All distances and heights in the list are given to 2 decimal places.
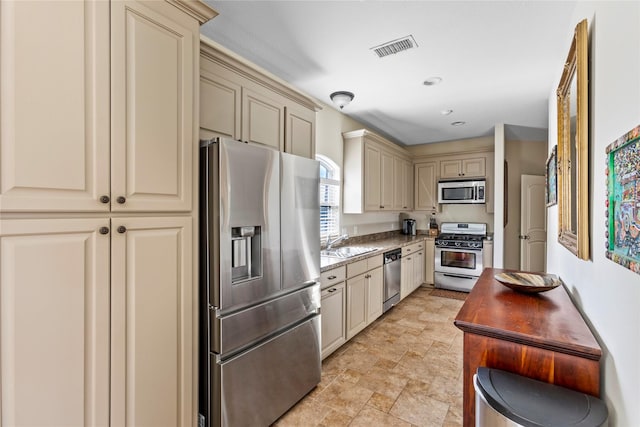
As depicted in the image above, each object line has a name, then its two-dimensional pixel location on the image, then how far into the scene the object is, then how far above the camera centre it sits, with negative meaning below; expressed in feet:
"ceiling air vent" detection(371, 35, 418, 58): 7.48 +4.33
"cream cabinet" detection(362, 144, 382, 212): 13.57 +1.66
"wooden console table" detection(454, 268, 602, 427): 3.90 -1.79
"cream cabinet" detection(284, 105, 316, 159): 7.95 +2.30
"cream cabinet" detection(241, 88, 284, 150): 6.81 +2.26
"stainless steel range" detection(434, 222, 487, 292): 16.07 -2.42
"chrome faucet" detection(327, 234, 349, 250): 12.32 -1.11
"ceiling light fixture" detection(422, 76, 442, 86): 9.70 +4.38
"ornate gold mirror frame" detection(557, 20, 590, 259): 4.52 +1.12
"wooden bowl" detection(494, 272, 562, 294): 5.90 -1.49
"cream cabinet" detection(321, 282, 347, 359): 8.78 -3.21
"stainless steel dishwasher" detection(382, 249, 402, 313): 12.73 -2.86
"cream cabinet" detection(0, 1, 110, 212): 3.27 +1.27
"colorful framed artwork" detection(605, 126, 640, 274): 2.71 +0.13
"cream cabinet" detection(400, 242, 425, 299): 14.65 -2.88
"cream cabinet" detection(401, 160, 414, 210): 17.63 +1.74
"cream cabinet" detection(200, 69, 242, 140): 5.95 +2.24
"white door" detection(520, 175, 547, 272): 16.37 -0.40
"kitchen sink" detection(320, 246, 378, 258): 10.68 -1.48
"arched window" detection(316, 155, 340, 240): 12.69 +0.68
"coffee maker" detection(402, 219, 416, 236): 19.36 -0.87
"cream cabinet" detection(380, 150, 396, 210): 15.06 +1.77
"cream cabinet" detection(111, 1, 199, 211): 4.10 +1.61
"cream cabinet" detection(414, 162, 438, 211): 18.49 +1.67
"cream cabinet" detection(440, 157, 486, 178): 17.20 +2.70
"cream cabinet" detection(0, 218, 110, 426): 3.34 -1.31
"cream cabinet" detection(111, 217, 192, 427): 4.17 -1.64
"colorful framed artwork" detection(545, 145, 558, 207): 7.60 +1.00
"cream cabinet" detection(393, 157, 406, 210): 16.54 +1.55
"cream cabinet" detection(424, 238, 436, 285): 17.60 -2.75
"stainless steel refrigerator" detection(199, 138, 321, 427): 5.39 -1.38
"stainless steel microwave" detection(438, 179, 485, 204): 16.89 +1.30
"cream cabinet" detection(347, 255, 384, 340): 10.09 -2.92
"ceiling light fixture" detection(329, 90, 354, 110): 10.80 +4.24
